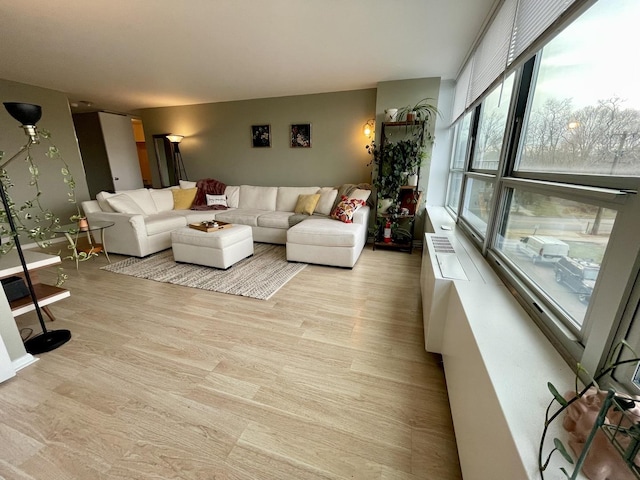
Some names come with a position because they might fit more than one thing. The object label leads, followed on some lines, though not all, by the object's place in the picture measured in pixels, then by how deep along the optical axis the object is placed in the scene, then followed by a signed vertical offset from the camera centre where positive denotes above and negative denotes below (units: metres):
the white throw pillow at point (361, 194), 3.68 -0.33
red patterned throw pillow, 3.33 -0.50
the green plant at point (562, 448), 0.40 -0.44
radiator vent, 1.88 -0.57
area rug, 2.54 -1.13
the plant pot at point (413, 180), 3.44 -0.12
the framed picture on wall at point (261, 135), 4.60 +0.64
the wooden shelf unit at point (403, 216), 3.49 -0.60
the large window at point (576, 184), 0.72 -0.05
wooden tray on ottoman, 3.04 -0.67
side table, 3.18 -0.92
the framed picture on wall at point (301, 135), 4.33 +0.61
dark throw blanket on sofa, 4.50 -0.35
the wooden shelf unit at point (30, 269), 1.62 -0.63
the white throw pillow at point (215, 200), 4.47 -0.50
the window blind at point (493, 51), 1.59 +0.87
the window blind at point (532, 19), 1.05 +0.70
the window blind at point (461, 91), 2.70 +0.92
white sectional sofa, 3.03 -0.68
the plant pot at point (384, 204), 3.53 -0.46
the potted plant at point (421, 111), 3.45 +0.81
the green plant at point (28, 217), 1.43 -0.27
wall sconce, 3.93 +0.65
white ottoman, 2.90 -0.87
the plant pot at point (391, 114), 3.41 +0.75
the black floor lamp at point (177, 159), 5.04 +0.25
